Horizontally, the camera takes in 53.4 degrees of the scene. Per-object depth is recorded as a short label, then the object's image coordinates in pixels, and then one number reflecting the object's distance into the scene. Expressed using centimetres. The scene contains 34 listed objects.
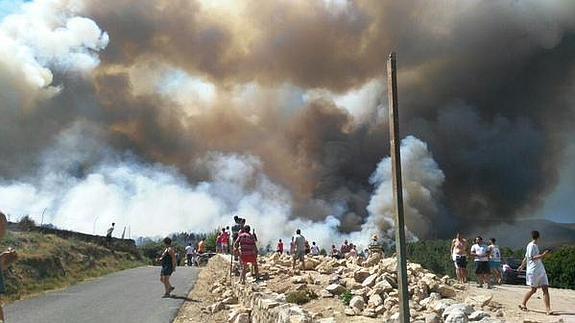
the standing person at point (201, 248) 4512
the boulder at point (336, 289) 1530
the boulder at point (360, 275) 1638
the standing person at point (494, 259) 2046
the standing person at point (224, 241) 3317
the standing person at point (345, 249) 3472
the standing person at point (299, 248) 2138
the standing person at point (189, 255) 4411
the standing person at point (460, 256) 1952
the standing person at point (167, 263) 1992
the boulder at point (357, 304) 1305
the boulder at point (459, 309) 1004
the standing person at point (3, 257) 666
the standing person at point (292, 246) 2286
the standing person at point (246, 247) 1752
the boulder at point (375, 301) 1300
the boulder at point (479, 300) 1330
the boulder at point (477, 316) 956
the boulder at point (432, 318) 1031
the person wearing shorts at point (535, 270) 1370
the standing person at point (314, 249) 3495
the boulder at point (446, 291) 1462
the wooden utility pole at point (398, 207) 615
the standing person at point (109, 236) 5166
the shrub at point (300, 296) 1470
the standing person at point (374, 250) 2058
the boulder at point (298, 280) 1710
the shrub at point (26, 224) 4304
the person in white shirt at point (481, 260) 1902
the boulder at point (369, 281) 1482
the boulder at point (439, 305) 1121
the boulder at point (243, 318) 1380
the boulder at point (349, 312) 1285
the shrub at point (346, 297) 1420
